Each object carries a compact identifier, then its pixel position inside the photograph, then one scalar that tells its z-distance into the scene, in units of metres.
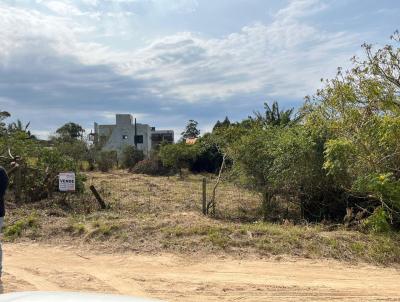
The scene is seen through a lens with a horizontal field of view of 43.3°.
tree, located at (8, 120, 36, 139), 19.62
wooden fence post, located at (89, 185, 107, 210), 14.39
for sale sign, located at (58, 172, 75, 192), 14.01
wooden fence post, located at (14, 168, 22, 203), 14.93
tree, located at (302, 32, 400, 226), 10.11
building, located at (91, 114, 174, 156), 71.12
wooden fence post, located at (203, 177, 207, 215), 13.33
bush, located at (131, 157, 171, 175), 40.07
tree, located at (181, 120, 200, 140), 73.44
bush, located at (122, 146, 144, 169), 46.69
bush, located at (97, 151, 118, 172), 40.50
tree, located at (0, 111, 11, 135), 18.04
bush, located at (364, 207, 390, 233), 10.17
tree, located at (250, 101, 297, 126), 25.66
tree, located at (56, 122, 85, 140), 69.81
